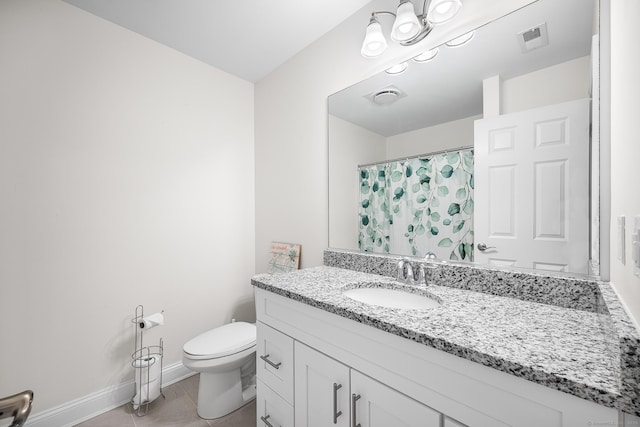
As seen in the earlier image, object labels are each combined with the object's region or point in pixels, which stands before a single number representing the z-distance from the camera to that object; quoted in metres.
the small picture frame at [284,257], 1.95
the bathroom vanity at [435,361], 0.53
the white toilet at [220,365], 1.52
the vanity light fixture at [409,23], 1.18
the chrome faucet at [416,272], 1.23
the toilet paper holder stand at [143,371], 1.63
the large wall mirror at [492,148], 0.93
